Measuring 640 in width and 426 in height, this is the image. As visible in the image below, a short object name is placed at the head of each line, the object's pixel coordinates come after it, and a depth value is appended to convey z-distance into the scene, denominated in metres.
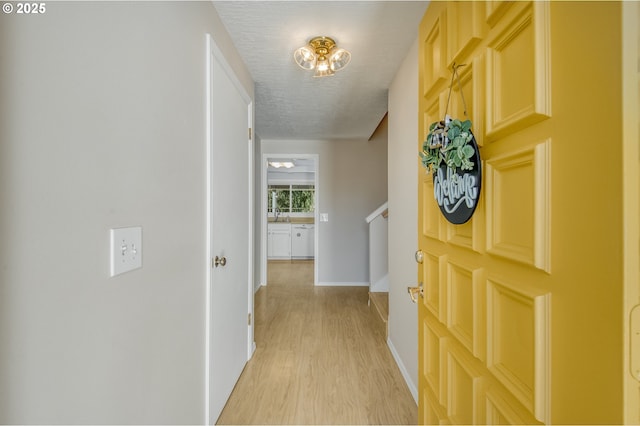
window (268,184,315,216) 7.48
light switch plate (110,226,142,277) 0.74
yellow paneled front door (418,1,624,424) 0.43
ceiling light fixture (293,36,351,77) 1.72
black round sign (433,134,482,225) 0.71
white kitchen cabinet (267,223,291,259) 6.62
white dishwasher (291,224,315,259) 6.66
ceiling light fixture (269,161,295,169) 6.03
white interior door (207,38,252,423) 1.42
